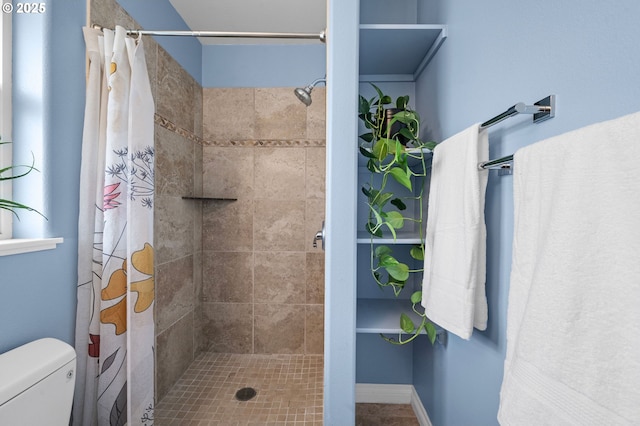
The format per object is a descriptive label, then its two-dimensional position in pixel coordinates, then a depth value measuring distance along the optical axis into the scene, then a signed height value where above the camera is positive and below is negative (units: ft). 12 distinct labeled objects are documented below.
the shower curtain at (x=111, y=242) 3.73 -0.46
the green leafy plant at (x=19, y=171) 3.28 +0.41
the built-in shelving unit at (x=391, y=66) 3.90 +2.48
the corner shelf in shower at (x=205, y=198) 6.18 +0.24
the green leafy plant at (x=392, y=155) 3.46 +0.71
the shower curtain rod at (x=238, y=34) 4.07 +2.67
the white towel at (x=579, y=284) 1.25 -0.36
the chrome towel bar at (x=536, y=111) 2.09 +0.77
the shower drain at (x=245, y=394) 5.44 -3.59
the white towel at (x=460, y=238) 2.68 -0.27
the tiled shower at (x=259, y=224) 6.89 -0.35
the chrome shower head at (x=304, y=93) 4.89 +2.00
